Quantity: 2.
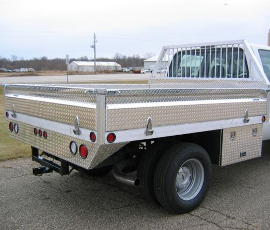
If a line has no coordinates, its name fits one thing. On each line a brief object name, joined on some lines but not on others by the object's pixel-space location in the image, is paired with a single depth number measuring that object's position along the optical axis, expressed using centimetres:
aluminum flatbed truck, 317
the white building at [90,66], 8819
